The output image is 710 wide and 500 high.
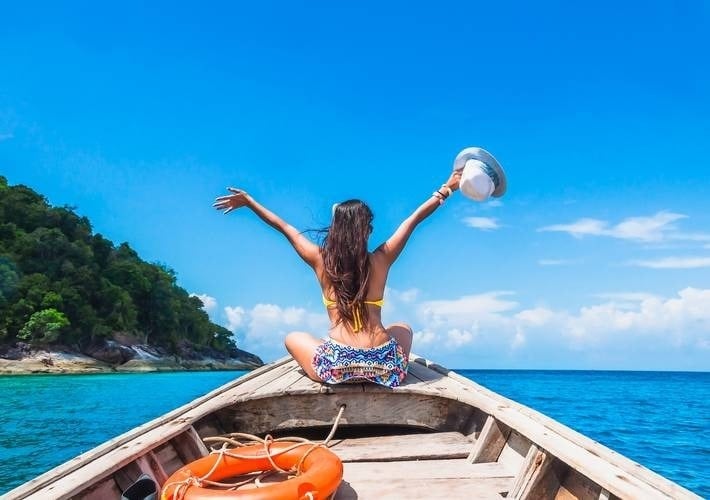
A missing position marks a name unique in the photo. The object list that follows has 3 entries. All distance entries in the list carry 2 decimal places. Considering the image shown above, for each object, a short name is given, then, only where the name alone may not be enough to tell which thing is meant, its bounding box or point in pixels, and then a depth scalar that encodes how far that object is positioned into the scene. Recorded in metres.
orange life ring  2.23
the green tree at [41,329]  43.66
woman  3.92
